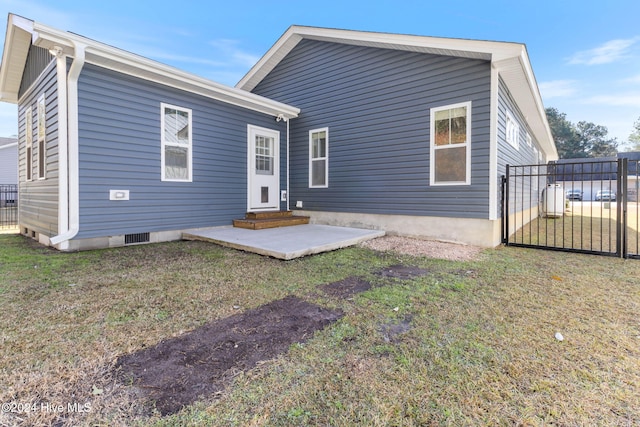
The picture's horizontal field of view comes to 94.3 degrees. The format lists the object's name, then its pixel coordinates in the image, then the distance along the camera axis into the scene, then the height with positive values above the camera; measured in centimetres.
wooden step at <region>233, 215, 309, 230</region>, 654 -40
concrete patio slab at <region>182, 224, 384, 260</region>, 466 -62
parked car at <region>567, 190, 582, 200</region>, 2678 +111
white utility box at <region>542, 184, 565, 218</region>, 1063 +22
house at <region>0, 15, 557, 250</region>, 484 +141
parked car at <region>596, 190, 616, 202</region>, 2320 +90
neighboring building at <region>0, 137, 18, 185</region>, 1809 +248
